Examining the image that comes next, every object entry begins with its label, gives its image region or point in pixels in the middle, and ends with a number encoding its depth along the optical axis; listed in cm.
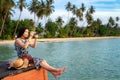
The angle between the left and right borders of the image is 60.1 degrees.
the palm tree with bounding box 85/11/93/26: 3834
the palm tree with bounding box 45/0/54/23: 2775
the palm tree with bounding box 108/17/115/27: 4755
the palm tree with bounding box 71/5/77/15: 3543
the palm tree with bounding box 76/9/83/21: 3543
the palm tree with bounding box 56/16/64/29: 3325
